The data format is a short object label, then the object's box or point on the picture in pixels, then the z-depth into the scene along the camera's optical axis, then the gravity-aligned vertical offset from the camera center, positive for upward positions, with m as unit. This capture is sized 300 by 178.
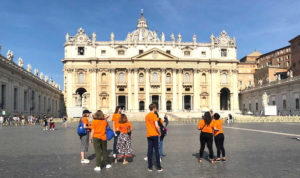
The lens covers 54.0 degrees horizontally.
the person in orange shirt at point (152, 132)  8.16 -0.73
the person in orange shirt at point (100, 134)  8.66 -0.80
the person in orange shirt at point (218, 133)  9.69 -0.92
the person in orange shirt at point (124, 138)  9.36 -1.02
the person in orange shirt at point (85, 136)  9.38 -0.95
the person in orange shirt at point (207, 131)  9.38 -0.82
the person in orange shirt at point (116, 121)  10.00 -0.51
